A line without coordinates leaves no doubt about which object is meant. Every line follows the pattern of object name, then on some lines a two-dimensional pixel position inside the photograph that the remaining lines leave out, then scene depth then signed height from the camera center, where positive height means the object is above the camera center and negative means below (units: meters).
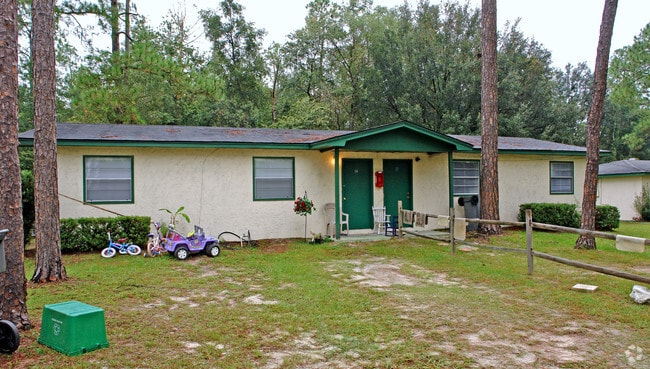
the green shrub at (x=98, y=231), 8.66 -0.83
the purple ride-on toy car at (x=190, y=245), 8.26 -1.06
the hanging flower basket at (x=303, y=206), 9.99 -0.39
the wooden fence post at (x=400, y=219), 10.40 -0.74
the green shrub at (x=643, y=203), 16.45 -0.65
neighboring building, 16.69 +0.10
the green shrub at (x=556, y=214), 12.32 -0.77
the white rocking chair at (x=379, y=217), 11.31 -0.75
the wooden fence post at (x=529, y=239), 6.47 -0.78
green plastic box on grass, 3.57 -1.17
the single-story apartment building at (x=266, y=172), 9.41 +0.43
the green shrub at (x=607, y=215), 12.54 -0.83
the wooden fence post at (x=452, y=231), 8.26 -0.83
